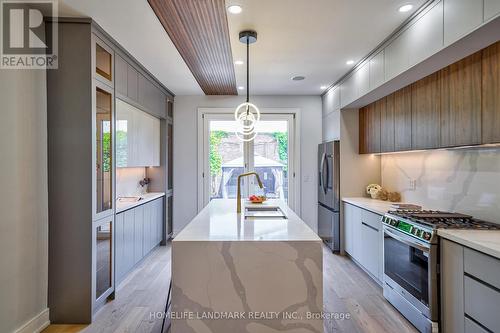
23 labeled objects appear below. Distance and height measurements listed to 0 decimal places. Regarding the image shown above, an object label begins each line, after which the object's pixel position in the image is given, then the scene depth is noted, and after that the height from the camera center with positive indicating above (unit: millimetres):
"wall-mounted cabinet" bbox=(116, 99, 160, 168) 3395 +402
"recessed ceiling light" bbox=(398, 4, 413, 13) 2382 +1282
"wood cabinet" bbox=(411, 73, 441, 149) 2746 +519
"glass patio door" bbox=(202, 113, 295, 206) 5504 +233
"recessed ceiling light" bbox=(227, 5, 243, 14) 2424 +1313
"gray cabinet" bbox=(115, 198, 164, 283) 3227 -848
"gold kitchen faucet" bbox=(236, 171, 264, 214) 2761 -347
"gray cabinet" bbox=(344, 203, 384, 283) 3282 -910
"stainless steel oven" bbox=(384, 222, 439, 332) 2246 -942
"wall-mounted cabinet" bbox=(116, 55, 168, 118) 3271 +1008
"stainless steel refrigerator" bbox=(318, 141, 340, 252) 4551 -438
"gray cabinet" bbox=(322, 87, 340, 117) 4648 +1085
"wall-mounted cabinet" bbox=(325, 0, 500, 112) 1875 +978
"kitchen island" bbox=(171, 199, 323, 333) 1859 -738
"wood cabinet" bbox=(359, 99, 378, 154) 3975 +529
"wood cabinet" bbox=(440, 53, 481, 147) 2279 +513
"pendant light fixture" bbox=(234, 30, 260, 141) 2881 +1280
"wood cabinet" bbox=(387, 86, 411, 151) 3213 +539
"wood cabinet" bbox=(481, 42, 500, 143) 2096 +512
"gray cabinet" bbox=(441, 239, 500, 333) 1729 -807
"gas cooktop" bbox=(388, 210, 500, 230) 2252 -460
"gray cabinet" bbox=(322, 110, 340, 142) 4633 +662
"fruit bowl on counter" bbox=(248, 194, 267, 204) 3482 -393
